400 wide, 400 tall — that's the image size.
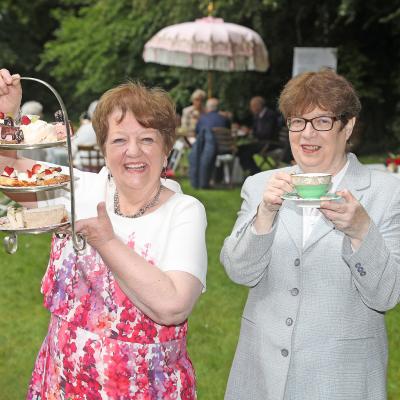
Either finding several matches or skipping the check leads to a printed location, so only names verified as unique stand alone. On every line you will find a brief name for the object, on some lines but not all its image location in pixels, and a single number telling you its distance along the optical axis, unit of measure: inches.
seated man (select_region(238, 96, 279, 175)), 675.4
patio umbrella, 713.0
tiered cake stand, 104.3
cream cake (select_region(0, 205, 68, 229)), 105.6
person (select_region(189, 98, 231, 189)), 638.5
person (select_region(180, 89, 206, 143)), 730.2
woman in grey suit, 133.2
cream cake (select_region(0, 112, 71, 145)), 109.0
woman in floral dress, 122.4
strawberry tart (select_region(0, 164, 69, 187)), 109.7
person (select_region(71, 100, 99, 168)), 556.4
